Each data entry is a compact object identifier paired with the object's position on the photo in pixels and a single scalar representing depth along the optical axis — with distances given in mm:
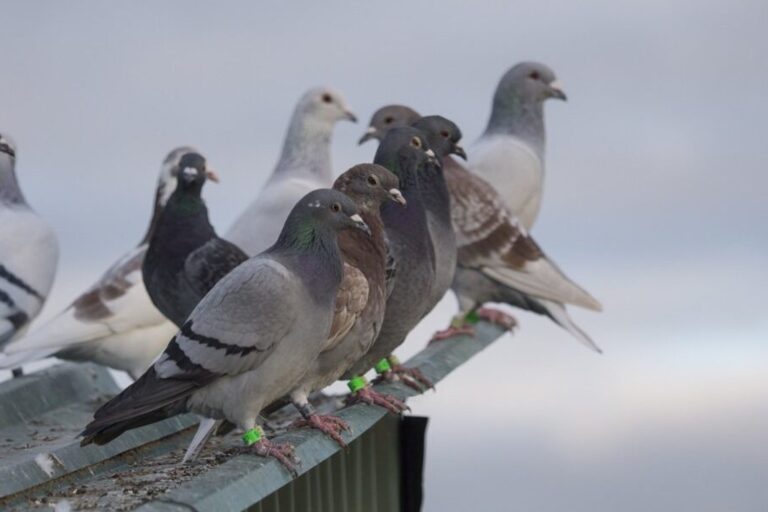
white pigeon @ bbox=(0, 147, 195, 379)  13406
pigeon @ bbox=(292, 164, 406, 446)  8609
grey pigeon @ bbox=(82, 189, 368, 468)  7906
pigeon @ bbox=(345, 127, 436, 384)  9742
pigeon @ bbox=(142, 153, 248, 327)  10914
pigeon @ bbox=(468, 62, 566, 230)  15266
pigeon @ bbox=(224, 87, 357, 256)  12695
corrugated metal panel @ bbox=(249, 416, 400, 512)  8921
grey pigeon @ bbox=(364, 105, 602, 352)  13242
